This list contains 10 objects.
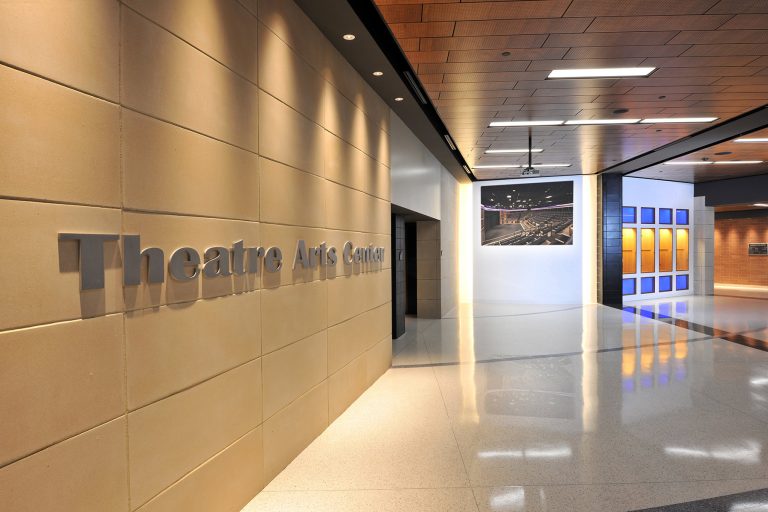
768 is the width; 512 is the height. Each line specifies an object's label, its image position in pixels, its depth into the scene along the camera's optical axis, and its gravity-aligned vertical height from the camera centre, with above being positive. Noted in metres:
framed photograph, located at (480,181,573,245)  18.30 +1.37
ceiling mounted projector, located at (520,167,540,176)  12.27 +1.88
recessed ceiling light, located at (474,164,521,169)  15.43 +2.52
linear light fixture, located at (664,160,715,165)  15.08 +2.56
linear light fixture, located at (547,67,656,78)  7.04 +2.40
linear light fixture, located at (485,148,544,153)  12.79 +2.47
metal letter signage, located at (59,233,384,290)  2.37 -0.03
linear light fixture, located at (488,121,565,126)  9.91 +2.43
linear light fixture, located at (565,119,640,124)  9.86 +2.44
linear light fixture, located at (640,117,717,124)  9.72 +2.43
